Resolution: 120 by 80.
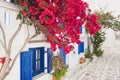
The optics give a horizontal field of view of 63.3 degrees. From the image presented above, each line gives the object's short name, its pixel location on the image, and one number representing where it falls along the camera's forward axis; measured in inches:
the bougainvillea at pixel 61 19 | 75.6
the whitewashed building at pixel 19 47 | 94.2
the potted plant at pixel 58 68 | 151.8
